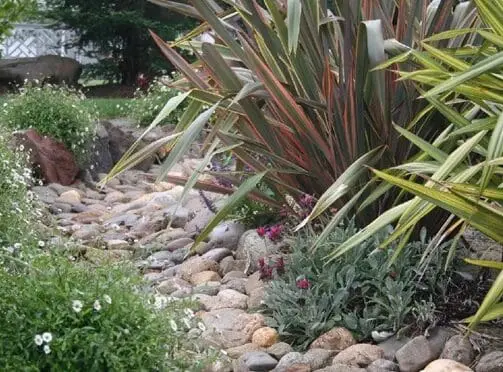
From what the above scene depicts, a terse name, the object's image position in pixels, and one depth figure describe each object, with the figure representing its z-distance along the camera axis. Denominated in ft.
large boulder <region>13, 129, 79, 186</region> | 21.04
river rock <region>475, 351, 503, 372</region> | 8.85
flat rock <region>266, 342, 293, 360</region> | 9.94
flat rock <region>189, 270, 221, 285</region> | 12.88
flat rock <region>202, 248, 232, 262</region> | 13.63
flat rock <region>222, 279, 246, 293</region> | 12.34
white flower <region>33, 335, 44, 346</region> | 7.50
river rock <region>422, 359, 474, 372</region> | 8.86
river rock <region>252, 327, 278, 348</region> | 10.32
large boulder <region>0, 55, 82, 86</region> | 38.75
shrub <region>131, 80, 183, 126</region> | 27.81
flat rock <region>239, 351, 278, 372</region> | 9.50
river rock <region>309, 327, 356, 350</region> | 9.98
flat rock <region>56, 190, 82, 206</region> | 19.76
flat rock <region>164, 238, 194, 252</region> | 14.78
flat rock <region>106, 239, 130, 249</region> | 14.67
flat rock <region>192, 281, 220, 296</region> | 12.20
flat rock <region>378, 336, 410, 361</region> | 9.65
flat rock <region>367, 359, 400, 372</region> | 9.24
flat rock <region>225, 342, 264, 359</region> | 9.95
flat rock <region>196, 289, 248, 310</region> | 11.69
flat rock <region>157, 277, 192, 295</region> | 12.04
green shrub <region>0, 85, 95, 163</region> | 22.44
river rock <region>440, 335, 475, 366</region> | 9.27
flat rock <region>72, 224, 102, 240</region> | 15.78
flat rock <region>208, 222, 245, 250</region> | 14.24
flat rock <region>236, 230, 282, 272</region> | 12.68
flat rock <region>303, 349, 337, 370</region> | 9.52
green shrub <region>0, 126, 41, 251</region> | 11.98
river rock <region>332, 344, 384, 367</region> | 9.50
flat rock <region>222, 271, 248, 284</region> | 12.81
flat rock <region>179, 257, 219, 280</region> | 13.20
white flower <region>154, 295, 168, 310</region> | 8.73
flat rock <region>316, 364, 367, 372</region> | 9.22
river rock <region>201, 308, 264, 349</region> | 10.36
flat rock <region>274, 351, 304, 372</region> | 9.41
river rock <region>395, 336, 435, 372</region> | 9.32
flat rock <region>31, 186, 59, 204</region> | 19.51
